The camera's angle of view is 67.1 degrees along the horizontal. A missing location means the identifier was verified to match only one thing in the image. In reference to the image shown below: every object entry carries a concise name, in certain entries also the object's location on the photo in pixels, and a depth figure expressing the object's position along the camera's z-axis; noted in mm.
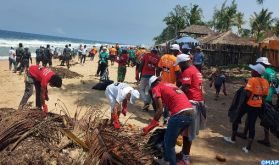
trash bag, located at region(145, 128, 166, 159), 3785
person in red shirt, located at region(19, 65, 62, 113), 4452
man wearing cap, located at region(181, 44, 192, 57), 5854
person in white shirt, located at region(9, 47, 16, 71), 12067
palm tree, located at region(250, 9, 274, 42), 27146
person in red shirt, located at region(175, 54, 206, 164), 3943
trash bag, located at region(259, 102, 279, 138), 4708
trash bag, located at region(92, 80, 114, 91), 8047
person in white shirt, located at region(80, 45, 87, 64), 16168
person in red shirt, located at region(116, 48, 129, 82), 8515
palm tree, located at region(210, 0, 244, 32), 28930
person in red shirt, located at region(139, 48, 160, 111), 5963
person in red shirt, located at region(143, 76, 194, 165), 3359
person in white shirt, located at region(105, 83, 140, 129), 3961
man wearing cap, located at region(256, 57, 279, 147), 5094
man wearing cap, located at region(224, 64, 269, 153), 4400
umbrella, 15068
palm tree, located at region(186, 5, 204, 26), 30150
